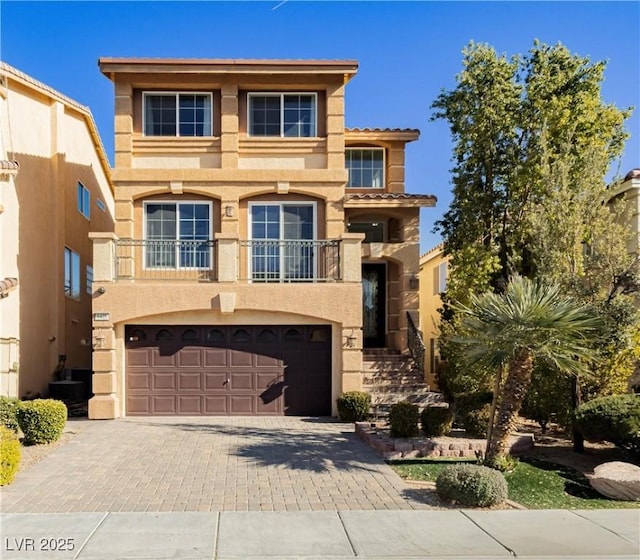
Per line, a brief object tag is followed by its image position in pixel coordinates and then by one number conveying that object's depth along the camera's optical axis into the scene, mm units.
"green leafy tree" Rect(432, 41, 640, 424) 13781
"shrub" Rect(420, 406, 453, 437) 11273
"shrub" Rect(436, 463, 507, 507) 7895
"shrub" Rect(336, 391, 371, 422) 14156
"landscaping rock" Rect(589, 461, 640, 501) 8562
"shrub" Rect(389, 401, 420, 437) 11094
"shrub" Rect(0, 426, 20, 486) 8547
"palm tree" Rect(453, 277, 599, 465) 9133
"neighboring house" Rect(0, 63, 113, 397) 14656
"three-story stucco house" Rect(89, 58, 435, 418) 14766
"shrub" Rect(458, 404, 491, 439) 11555
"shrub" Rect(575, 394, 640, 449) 10023
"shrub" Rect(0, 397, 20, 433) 11438
